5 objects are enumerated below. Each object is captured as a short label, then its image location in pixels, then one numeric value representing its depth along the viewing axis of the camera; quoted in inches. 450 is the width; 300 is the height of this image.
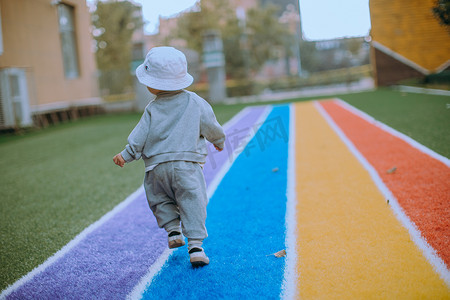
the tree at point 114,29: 1250.7
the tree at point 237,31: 1213.7
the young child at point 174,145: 118.6
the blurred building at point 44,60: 546.6
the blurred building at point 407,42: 286.2
